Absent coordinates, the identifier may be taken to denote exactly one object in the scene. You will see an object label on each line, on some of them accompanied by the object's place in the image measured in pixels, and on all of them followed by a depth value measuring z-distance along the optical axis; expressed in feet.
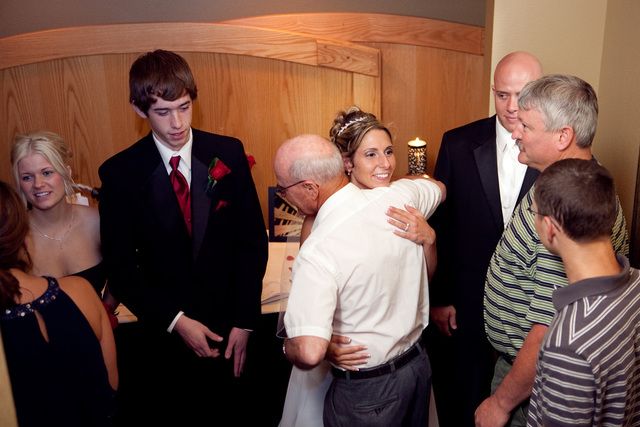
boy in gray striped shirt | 4.70
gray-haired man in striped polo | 5.84
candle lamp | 10.98
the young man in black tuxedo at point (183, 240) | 7.46
